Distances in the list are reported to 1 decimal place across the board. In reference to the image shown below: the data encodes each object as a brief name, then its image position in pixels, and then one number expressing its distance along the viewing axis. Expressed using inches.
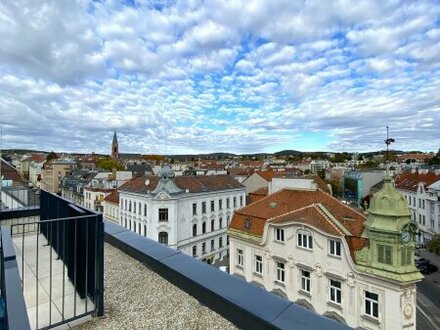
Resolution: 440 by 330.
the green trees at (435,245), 1008.2
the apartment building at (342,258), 508.7
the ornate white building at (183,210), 1119.6
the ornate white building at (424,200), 1344.5
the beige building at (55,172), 3120.1
